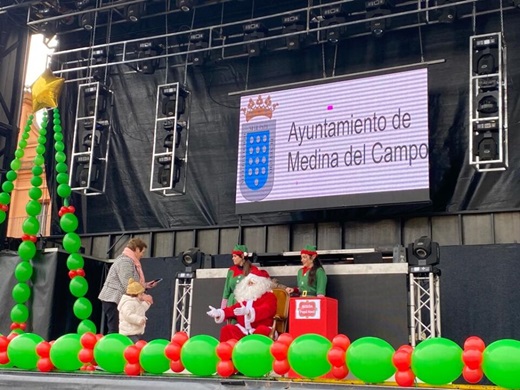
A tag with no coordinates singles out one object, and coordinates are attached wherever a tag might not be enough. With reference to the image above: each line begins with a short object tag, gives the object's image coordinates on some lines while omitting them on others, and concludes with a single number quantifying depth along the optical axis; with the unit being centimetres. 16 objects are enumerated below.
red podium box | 573
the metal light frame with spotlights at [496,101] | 675
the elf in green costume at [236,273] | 612
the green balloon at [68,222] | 789
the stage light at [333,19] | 795
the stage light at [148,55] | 902
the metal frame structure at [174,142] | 838
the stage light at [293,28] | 823
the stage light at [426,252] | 620
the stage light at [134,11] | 886
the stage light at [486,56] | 695
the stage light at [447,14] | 753
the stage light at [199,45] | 886
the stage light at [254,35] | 846
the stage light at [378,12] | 776
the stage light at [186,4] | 843
